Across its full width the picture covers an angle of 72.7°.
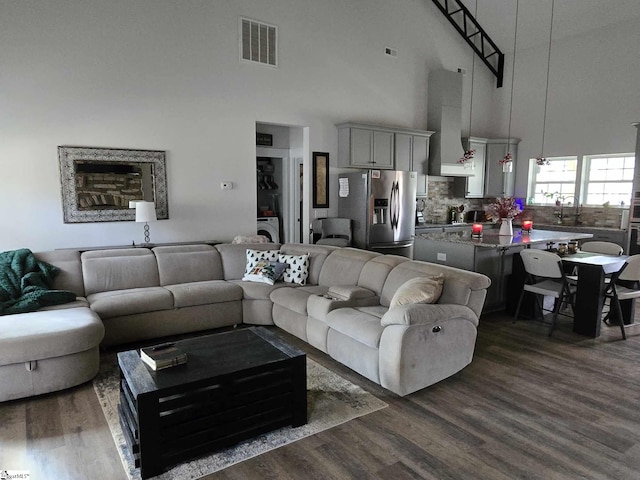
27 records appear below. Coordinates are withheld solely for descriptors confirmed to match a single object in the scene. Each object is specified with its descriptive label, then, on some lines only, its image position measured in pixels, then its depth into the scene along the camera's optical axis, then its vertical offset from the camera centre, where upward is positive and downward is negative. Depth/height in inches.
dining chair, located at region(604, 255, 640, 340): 169.8 -36.2
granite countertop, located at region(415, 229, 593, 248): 192.8 -22.9
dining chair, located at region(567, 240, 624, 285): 205.8 -27.3
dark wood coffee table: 88.9 -46.6
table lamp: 190.5 -10.5
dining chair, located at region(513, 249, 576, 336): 172.7 -35.5
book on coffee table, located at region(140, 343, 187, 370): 98.8 -39.3
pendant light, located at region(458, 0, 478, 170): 262.2 +22.1
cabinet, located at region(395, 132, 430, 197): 284.8 +23.2
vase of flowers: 222.2 -11.3
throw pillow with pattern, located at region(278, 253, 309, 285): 186.1 -34.7
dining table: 167.6 -38.6
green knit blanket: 141.6 -33.7
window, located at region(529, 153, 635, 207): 283.9 +7.9
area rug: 91.8 -57.8
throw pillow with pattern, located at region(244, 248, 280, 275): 193.5 -30.3
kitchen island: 190.9 -28.0
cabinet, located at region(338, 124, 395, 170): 264.8 +26.6
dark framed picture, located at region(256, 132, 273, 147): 273.9 +31.0
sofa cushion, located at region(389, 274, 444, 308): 127.0 -30.0
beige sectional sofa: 118.9 -40.2
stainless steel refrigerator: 256.7 -10.5
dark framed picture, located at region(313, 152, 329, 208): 264.5 +6.2
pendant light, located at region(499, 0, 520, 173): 317.2 +89.8
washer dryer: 286.8 -25.8
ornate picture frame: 193.8 +2.5
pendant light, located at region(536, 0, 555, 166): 311.5 +64.1
